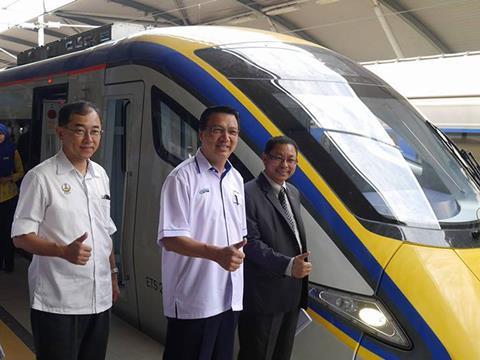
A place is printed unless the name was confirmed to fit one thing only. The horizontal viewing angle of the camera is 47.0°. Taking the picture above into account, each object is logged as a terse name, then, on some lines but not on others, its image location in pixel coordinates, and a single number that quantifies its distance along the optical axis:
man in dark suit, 2.59
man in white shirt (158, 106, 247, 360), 2.33
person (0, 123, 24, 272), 5.46
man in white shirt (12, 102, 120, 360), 2.29
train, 2.60
